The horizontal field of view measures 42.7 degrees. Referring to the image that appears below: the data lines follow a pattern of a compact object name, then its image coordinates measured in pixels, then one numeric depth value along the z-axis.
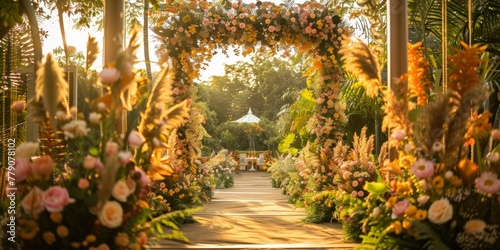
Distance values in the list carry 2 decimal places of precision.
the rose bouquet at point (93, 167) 2.55
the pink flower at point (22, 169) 2.60
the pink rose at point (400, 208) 3.02
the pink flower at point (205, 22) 8.38
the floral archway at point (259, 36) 8.35
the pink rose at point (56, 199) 2.50
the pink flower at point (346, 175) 6.29
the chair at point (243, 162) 23.79
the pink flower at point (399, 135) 3.21
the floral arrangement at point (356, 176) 6.01
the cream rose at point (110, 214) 2.55
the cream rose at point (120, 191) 2.60
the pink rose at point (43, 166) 2.63
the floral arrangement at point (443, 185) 2.91
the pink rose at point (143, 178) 2.76
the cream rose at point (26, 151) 2.63
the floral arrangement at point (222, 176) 14.99
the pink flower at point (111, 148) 2.59
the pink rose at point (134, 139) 2.70
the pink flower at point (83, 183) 2.60
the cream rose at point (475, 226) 2.87
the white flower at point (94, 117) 2.69
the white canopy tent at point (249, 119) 23.48
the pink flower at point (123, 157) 2.62
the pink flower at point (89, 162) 2.59
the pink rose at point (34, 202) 2.58
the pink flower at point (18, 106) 2.88
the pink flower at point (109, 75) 2.67
